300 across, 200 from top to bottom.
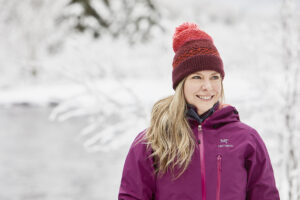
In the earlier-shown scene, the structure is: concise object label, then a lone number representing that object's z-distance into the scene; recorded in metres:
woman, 4.48
